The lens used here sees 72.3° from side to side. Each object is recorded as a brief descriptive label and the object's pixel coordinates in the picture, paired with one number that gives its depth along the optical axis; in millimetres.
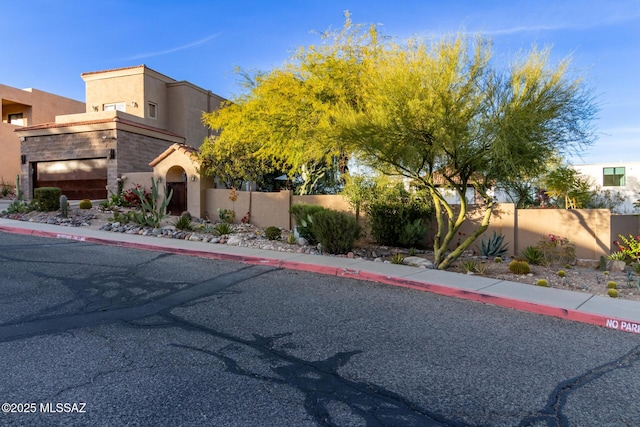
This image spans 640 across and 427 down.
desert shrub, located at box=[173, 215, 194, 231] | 15867
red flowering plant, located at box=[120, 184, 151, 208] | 20641
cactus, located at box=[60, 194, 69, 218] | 17391
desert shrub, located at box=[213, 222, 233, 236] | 15008
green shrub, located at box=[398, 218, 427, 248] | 14523
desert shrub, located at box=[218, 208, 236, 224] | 18312
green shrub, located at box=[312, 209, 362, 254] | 12397
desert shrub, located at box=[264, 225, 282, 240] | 14531
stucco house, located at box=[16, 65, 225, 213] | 23500
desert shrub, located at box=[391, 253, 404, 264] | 11477
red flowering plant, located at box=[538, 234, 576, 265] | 12984
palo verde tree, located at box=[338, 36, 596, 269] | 9273
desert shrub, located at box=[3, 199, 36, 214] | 18688
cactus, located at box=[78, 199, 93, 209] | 19656
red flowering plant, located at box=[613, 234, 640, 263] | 12442
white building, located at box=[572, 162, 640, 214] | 31062
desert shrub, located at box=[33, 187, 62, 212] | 18203
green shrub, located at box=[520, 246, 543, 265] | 12547
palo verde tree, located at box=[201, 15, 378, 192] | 16703
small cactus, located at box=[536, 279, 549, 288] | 9180
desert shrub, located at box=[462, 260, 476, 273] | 10703
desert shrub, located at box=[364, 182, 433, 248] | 14680
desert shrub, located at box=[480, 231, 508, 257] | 13586
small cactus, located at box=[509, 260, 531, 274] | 10593
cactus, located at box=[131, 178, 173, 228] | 15930
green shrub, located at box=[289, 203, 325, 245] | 13609
